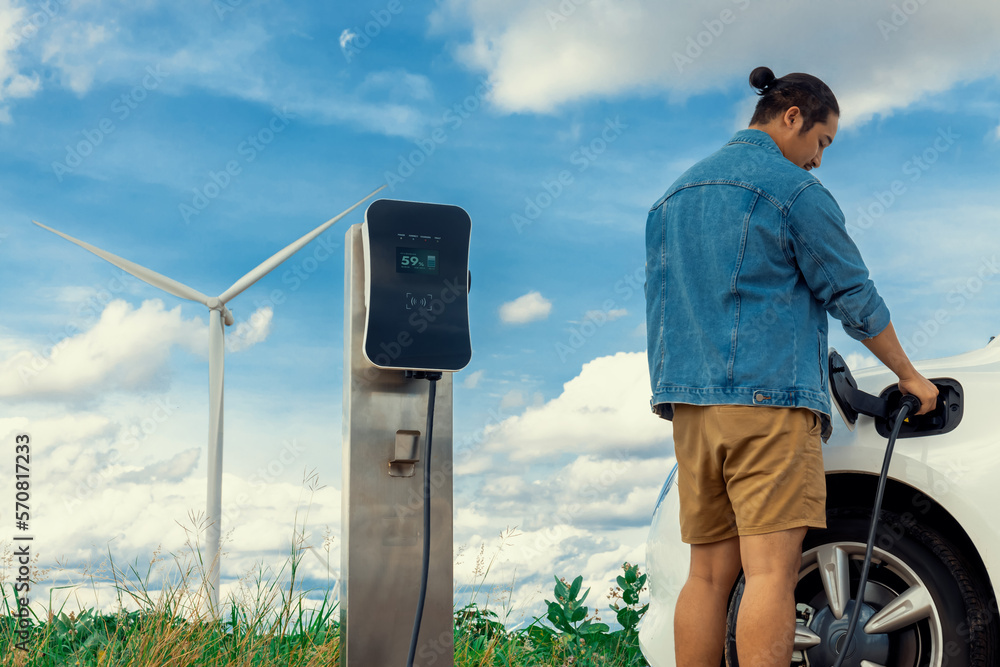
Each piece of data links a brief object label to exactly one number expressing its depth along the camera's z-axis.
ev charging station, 2.85
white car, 2.28
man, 2.04
